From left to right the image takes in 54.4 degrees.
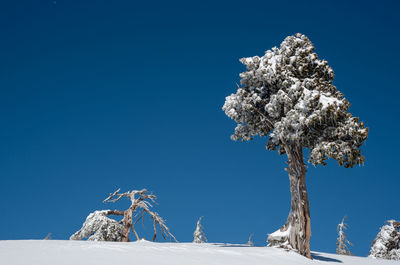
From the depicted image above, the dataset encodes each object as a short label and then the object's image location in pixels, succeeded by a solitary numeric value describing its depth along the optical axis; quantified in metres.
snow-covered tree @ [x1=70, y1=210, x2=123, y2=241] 23.55
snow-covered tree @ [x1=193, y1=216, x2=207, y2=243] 47.78
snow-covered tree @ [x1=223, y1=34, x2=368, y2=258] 15.27
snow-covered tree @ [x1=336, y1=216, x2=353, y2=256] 43.47
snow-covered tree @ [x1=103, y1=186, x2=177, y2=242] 22.97
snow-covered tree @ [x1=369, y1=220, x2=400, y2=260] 29.97
